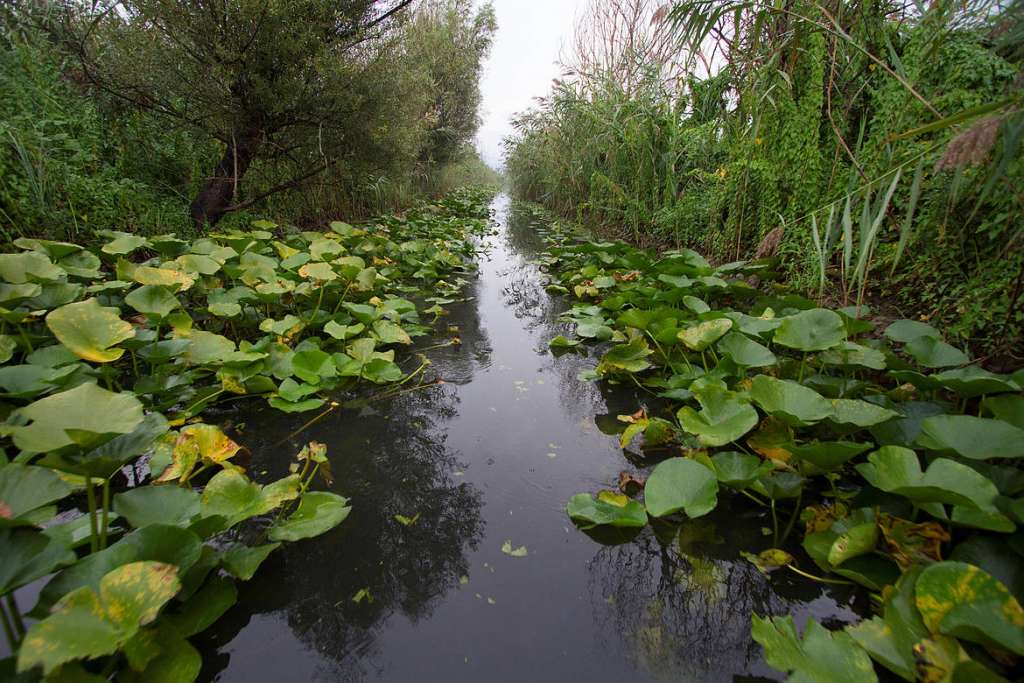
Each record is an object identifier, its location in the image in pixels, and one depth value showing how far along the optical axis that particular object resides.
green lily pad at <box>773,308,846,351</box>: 1.41
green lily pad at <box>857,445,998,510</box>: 0.81
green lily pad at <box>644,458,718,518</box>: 1.04
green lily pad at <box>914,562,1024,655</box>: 0.66
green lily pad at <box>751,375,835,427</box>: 1.13
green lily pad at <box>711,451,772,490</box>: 1.09
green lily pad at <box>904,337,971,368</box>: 1.30
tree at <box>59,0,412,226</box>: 2.86
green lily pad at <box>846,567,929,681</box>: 0.73
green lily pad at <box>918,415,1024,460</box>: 0.93
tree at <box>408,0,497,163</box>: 9.50
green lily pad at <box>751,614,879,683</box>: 0.70
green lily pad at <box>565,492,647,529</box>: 1.12
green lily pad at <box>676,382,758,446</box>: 1.19
